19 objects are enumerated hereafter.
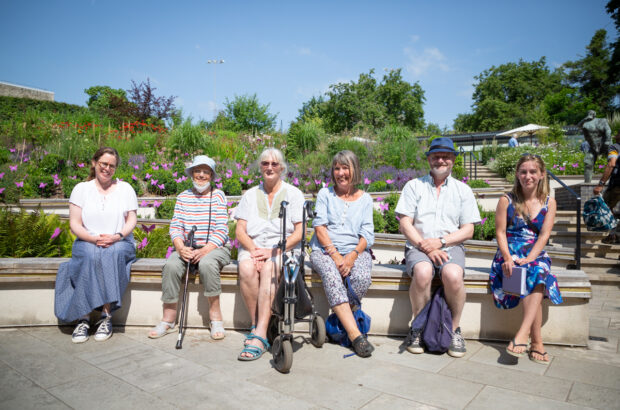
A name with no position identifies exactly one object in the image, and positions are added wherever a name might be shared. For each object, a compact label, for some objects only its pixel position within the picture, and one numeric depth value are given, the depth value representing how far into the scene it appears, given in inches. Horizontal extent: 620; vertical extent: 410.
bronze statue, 381.4
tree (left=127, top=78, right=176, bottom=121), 772.3
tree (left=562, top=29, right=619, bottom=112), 1393.9
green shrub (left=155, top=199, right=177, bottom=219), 283.9
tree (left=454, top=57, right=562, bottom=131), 1788.9
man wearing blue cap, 124.2
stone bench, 129.0
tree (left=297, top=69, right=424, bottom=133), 1697.8
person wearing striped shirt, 134.6
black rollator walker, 108.1
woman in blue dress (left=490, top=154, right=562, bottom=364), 120.2
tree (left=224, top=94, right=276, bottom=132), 1032.8
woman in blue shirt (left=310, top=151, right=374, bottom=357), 127.8
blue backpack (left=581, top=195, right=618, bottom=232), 178.5
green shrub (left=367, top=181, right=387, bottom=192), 358.3
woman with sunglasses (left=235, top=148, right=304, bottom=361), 127.5
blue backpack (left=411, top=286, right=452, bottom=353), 122.2
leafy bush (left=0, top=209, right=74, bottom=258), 158.1
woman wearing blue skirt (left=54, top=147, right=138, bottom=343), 132.0
